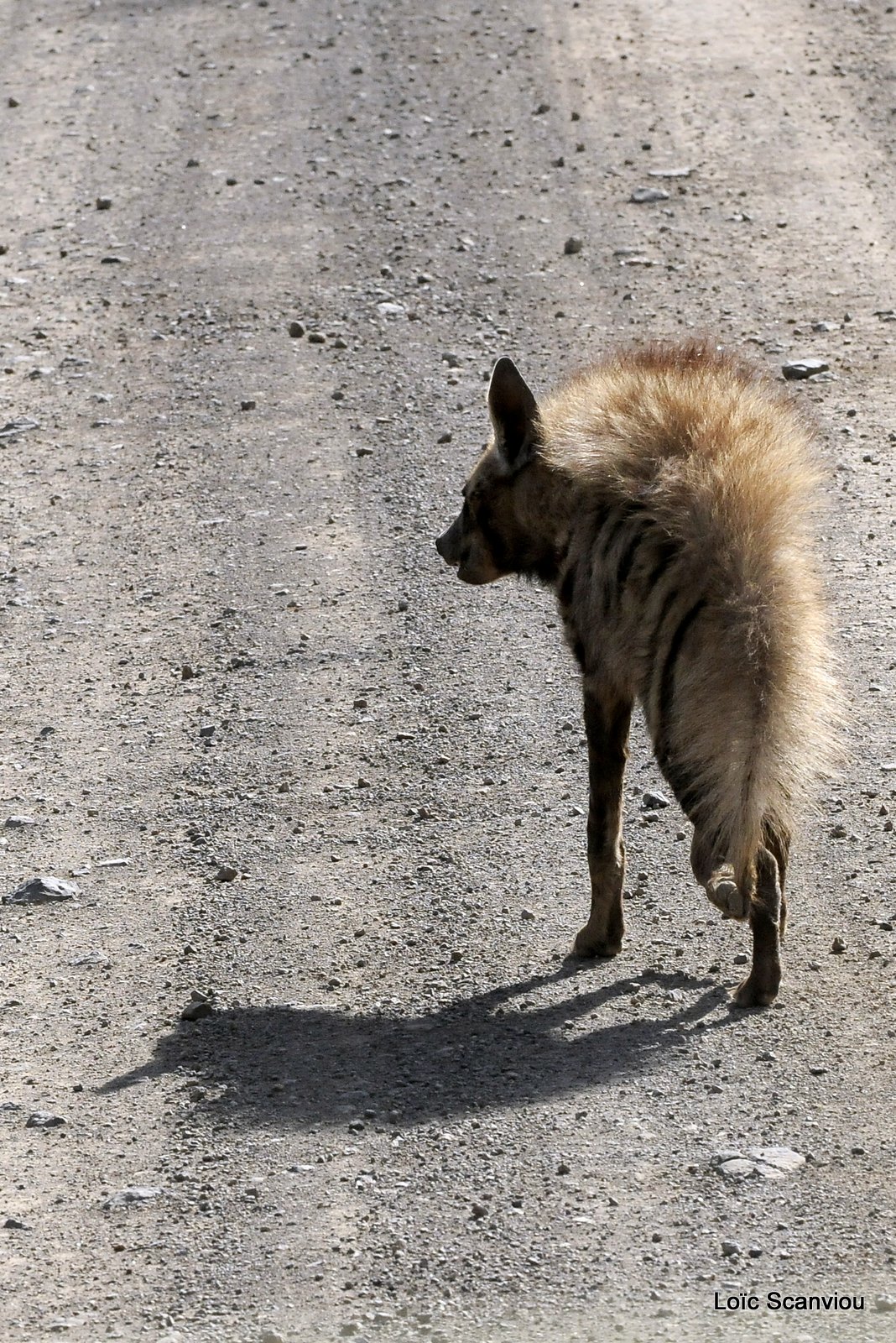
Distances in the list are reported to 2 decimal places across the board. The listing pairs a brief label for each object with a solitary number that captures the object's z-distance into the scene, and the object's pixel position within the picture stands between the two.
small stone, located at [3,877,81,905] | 12.61
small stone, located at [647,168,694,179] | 26.50
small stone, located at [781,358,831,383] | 20.59
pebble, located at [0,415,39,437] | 21.14
